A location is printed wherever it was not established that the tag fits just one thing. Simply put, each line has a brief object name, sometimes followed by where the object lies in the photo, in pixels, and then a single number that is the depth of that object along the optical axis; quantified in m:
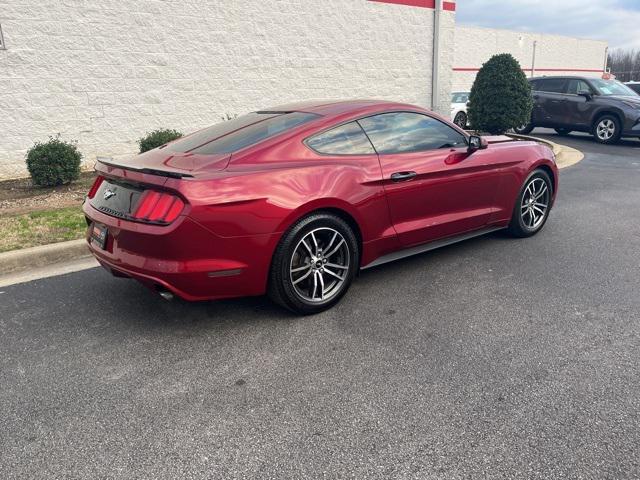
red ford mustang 3.16
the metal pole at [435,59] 13.99
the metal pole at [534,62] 38.40
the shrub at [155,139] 8.31
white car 17.41
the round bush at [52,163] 7.37
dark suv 12.79
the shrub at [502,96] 11.94
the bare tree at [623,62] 80.22
